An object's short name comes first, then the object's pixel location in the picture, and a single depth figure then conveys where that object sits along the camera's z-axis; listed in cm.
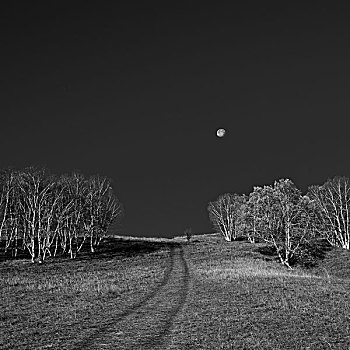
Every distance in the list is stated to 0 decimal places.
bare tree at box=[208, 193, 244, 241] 11904
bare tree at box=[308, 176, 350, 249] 7975
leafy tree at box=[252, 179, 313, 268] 6794
